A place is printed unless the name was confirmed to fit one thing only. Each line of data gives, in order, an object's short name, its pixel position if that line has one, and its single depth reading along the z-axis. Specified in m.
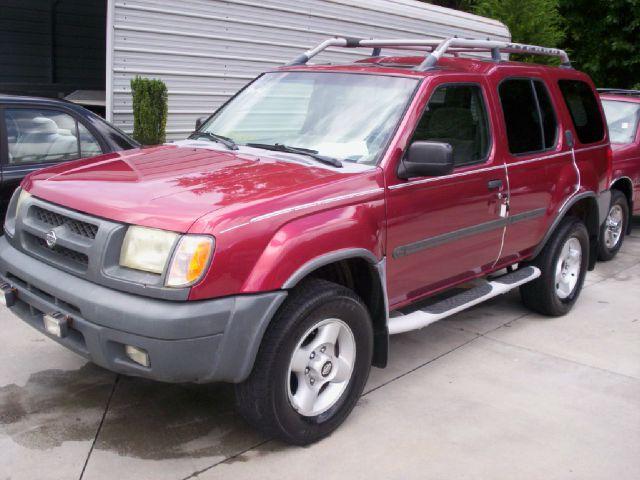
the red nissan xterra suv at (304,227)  3.10
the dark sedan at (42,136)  5.44
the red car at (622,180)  7.80
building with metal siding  9.09
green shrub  8.84
